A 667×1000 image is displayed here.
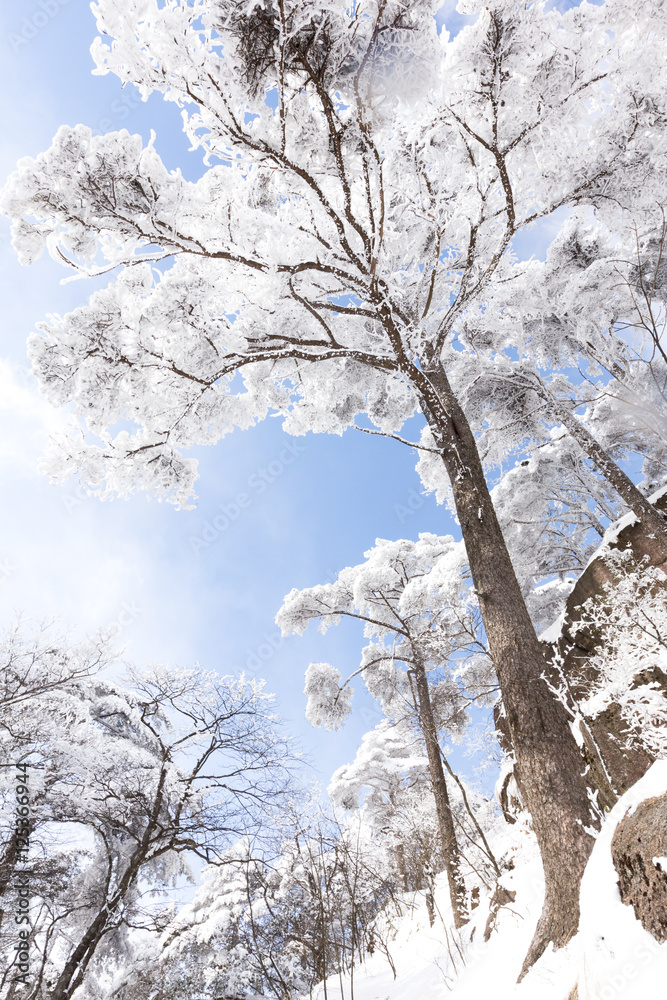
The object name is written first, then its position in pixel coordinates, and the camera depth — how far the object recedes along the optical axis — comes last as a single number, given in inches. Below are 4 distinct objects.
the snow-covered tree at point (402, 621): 361.4
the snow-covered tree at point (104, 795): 314.3
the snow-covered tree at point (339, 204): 154.4
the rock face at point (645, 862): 61.5
